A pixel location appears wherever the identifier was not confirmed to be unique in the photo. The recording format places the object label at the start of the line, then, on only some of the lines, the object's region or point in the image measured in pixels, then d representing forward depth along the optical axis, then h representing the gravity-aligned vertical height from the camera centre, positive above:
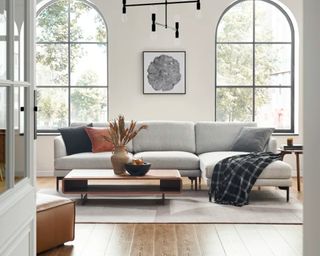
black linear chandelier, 7.90 +1.39
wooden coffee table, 5.88 -0.69
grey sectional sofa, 6.24 -0.41
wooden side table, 6.99 -0.38
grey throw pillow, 7.18 -0.25
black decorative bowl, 5.96 -0.51
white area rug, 5.28 -0.90
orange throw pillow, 7.29 -0.27
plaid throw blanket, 6.11 -0.62
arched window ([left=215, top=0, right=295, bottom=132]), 8.67 +0.90
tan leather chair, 3.96 -0.72
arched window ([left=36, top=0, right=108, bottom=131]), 8.63 +0.91
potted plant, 6.09 -0.29
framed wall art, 8.46 +0.71
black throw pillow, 7.20 -0.26
